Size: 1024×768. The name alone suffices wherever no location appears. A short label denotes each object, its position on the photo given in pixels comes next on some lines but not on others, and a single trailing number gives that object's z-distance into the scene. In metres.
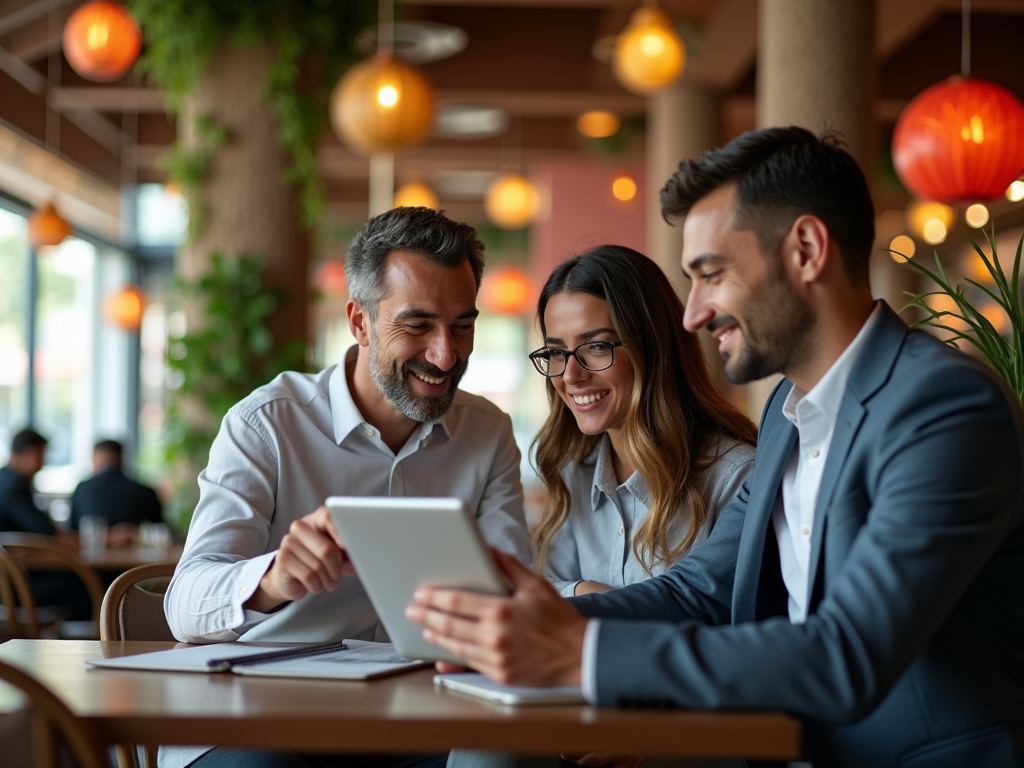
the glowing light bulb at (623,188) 9.95
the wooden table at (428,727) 1.16
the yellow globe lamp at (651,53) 5.29
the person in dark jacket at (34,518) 5.23
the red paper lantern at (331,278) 12.82
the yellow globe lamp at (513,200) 8.64
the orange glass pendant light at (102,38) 5.07
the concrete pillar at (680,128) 8.01
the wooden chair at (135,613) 2.01
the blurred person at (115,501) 5.84
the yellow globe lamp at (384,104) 4.84
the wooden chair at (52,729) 1.16
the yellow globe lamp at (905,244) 11.28
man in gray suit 1.25
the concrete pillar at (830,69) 4.00
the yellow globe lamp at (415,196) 8.72
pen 1.46
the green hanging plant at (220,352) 5.16
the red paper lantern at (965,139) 4.25
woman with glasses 2.21
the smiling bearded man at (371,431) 2.10
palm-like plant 2.21
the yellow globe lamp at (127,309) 9.20
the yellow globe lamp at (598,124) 9.51
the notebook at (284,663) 1.43
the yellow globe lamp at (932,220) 8.95
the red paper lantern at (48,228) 6.83
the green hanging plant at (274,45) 5.15
